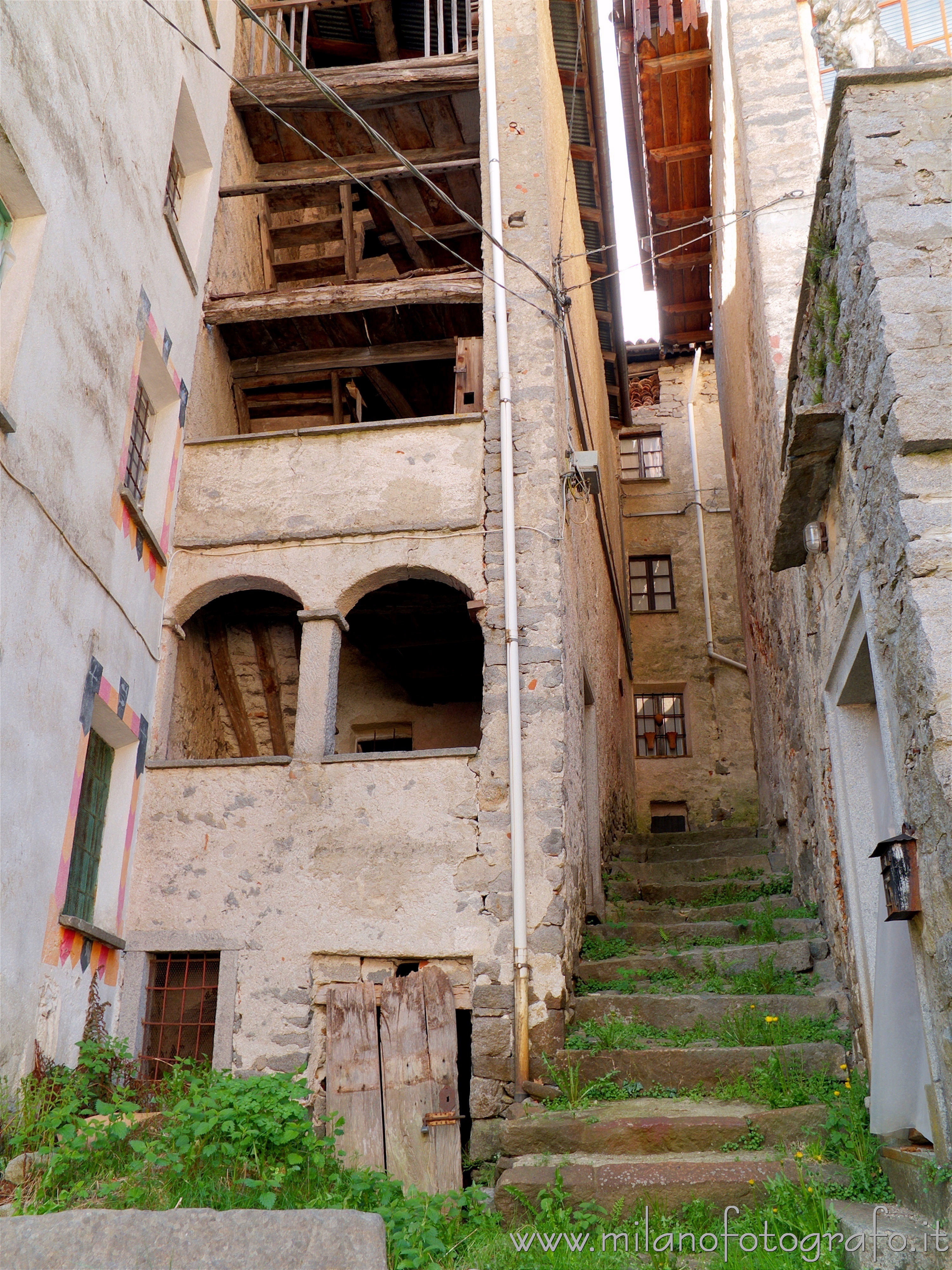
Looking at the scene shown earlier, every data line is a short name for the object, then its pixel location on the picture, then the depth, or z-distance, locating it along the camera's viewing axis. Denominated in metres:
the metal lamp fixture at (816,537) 5.72
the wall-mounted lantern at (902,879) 4.03
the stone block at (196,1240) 3.39
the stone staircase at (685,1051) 5.23
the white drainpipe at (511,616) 6.85
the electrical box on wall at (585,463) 8.99
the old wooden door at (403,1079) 6.29
